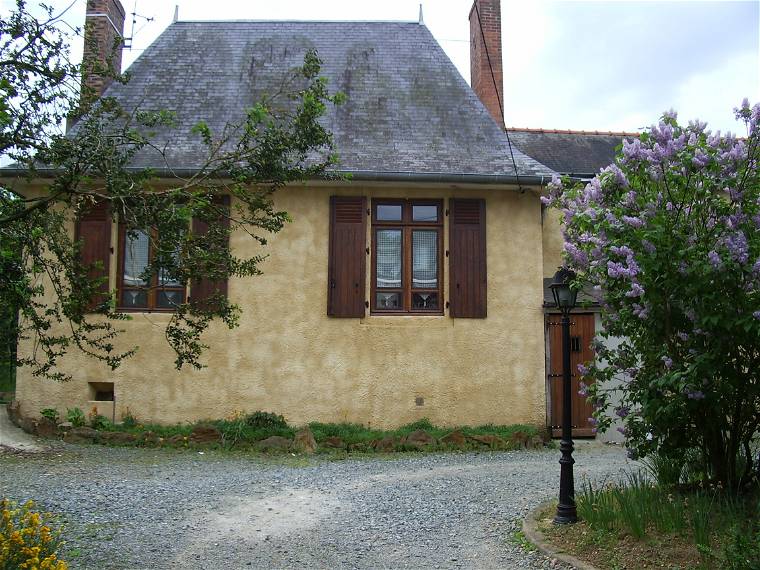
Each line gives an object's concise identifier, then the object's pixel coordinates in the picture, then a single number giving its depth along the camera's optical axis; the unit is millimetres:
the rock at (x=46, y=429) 10172
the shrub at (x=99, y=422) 10352
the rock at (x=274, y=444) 9820
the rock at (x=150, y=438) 9961
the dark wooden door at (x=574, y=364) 11180
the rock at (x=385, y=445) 9945
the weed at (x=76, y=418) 10430
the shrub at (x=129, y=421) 10555
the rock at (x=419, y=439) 10039
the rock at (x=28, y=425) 10289
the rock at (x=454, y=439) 10109
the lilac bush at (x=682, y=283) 5012
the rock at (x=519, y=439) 10250
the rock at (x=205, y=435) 9992
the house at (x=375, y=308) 10906
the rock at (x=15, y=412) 10750
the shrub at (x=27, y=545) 4105
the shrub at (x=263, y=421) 10398
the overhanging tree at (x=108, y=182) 5070
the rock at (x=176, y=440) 9977
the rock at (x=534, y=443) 10312
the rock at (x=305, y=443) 9805
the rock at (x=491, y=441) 10156
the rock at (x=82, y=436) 10023
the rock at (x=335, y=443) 9938
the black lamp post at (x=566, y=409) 5805
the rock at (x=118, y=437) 9984
